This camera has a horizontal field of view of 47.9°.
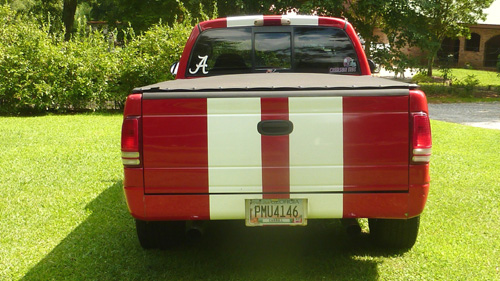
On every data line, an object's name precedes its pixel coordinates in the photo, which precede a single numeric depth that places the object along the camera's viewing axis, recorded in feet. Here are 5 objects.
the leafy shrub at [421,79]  101.47
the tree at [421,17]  76.33
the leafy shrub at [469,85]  78.78
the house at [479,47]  130.21
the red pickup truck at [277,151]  11.48
